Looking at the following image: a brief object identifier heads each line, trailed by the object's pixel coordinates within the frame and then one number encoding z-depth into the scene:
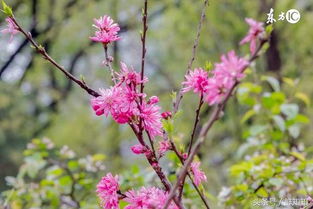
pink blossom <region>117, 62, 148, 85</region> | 1.64
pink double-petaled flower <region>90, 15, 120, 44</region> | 1.69
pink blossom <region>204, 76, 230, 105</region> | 1.52
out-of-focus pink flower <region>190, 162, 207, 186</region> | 1.66
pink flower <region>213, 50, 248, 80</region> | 1.52
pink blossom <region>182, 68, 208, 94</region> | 1.65
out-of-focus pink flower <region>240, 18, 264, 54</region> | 1.54
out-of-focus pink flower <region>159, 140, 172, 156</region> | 1.65
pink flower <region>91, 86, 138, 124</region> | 1.63
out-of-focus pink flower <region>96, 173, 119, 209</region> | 1.66
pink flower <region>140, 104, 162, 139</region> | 1.64
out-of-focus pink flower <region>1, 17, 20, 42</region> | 1.67
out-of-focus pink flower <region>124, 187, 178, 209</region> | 1.62
